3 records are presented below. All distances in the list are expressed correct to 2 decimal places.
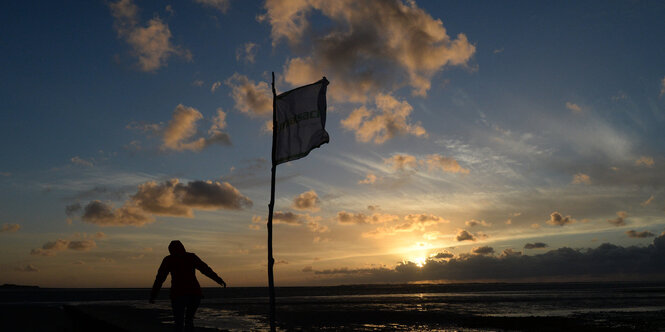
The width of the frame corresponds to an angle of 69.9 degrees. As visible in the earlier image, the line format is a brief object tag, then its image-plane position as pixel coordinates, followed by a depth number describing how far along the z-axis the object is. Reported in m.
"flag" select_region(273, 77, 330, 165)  10.92
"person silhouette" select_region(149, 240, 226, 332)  9.80
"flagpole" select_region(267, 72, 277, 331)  10.25
